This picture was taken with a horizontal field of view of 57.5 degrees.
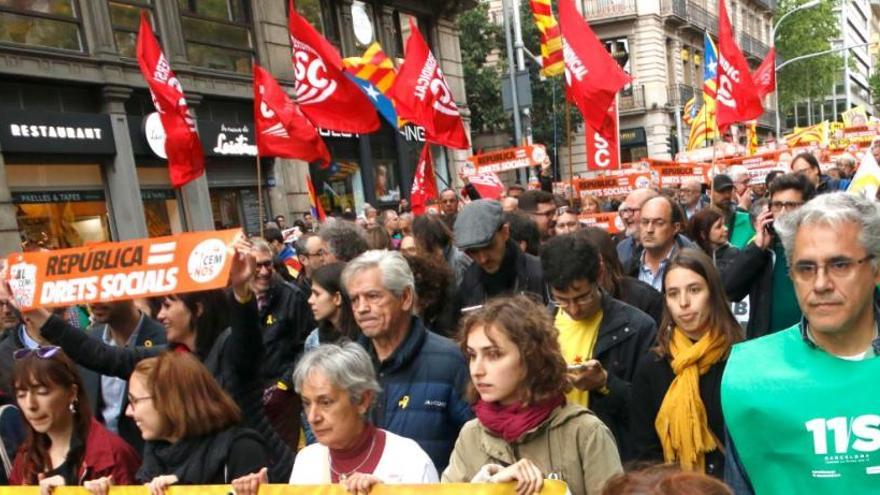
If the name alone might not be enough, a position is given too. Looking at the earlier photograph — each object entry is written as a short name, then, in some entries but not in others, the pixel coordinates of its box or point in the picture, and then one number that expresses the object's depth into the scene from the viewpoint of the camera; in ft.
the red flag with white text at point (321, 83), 26.81
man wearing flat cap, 15.61
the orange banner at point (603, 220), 29.58
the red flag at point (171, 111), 27.04
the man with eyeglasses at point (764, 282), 12.78
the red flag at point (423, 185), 33.42
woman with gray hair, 8.95
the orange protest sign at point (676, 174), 39.78
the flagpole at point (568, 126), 27.25
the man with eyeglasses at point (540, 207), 23.00
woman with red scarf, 8.19
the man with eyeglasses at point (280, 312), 16.22
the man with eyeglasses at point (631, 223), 19.62
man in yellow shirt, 11.02
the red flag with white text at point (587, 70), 30.25
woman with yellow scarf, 9.66
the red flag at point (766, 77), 49.75
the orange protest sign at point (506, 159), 38.36
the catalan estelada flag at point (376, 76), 31.42
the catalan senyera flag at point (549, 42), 40.29
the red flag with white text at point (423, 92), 29.45
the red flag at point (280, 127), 26.55
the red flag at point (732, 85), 37.06
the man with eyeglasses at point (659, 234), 16.30
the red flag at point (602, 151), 33.47
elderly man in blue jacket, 10.47
